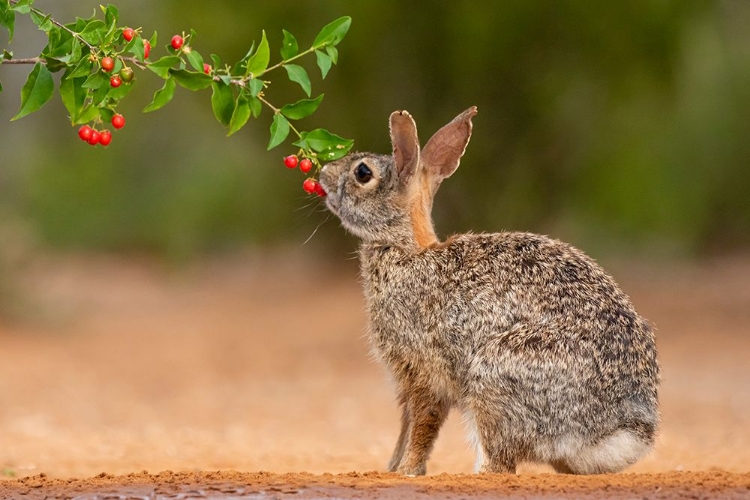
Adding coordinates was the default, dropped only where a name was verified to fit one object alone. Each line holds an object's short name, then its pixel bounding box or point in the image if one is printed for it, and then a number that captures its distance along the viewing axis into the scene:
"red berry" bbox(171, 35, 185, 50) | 9.87
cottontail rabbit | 11.27
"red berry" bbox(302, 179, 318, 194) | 11.76
